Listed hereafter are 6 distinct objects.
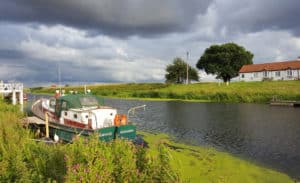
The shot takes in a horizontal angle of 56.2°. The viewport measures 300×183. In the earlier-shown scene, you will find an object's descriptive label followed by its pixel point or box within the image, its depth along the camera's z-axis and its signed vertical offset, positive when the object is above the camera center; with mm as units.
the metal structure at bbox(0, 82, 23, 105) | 42953 +231
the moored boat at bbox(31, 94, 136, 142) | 17031 -1896
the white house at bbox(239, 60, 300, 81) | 75750 +4916
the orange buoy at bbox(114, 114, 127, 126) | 17266 -1901
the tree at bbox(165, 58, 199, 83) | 101312 +6172
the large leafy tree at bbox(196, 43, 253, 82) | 95312 +10006
